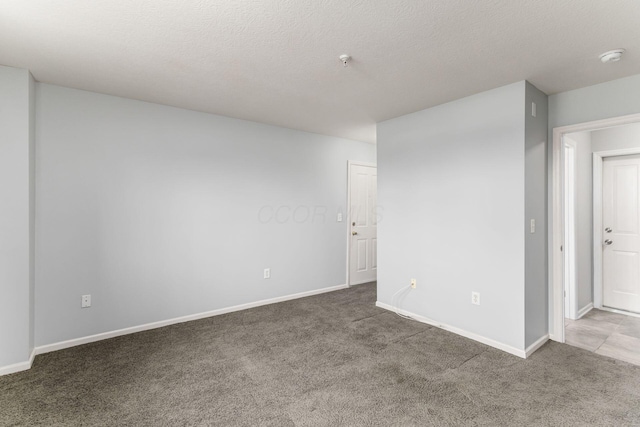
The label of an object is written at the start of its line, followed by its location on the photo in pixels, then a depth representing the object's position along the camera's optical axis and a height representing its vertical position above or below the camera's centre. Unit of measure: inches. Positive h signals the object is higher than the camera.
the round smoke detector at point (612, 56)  85.9 +45.1
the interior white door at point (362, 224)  202.5 -7.7
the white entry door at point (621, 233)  150.5 -10.4
